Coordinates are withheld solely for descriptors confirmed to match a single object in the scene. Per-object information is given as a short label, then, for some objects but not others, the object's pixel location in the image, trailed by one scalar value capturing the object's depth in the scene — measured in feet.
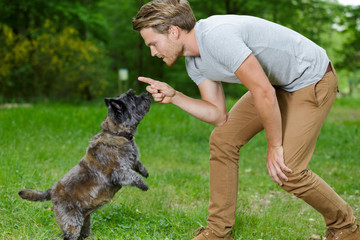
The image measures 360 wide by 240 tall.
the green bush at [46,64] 47.18
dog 11.24
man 9.18
